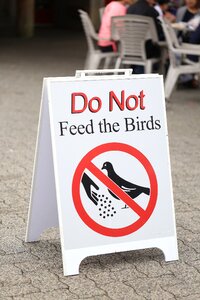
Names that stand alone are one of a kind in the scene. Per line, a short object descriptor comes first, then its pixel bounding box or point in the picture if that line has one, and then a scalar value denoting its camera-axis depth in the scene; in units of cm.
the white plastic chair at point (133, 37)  1246
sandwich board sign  495
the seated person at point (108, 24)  1334
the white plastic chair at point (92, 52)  1341
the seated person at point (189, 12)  1407
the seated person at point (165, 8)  1516
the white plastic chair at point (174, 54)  1171
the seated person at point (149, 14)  1279
